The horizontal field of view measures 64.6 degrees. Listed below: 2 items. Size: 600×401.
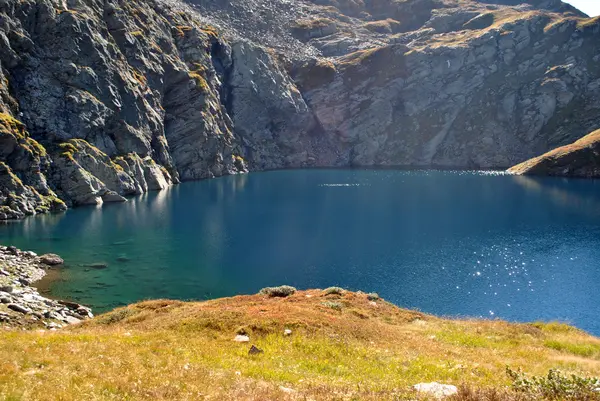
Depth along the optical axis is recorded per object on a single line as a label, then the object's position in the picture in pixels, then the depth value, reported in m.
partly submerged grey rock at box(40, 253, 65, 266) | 58.22
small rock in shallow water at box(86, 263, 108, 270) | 58.37
